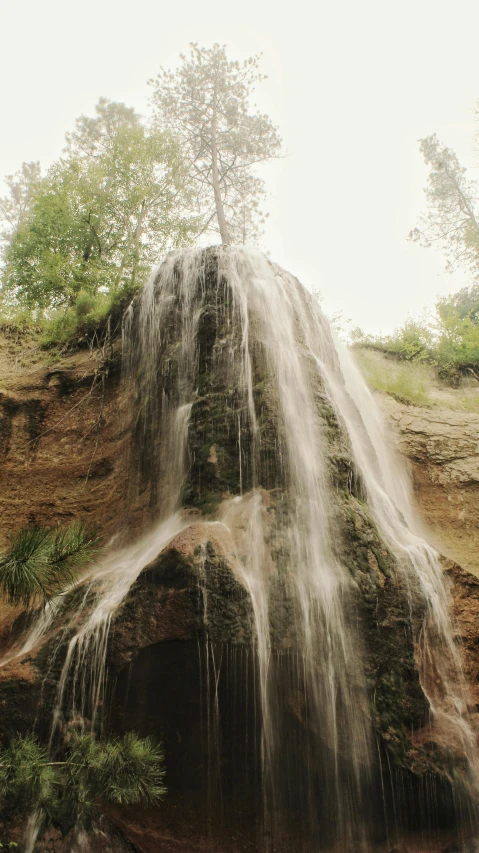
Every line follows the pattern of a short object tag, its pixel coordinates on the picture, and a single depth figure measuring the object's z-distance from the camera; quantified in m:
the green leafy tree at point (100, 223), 12.94
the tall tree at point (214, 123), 19.92
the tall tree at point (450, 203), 19.88
